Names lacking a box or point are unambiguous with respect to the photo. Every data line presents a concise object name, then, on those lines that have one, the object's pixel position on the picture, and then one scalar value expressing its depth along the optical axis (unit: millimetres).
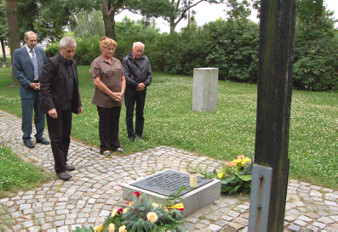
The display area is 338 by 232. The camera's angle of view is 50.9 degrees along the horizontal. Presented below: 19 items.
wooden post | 2562
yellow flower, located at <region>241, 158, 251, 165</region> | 5041
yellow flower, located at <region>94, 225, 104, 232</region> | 3564
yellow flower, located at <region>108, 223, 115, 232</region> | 3434
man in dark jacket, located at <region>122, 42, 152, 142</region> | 7168
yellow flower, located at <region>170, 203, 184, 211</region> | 3893
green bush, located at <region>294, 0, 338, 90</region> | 17484
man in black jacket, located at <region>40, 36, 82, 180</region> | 5262
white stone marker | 10820
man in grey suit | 6848
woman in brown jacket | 6250
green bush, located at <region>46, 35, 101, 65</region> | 32469
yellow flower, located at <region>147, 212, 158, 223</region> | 3480
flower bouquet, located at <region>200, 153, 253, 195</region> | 4887
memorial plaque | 4449
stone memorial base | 4250
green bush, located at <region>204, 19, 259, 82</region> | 20109
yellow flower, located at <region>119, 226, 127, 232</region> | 3422
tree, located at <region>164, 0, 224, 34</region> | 30497
